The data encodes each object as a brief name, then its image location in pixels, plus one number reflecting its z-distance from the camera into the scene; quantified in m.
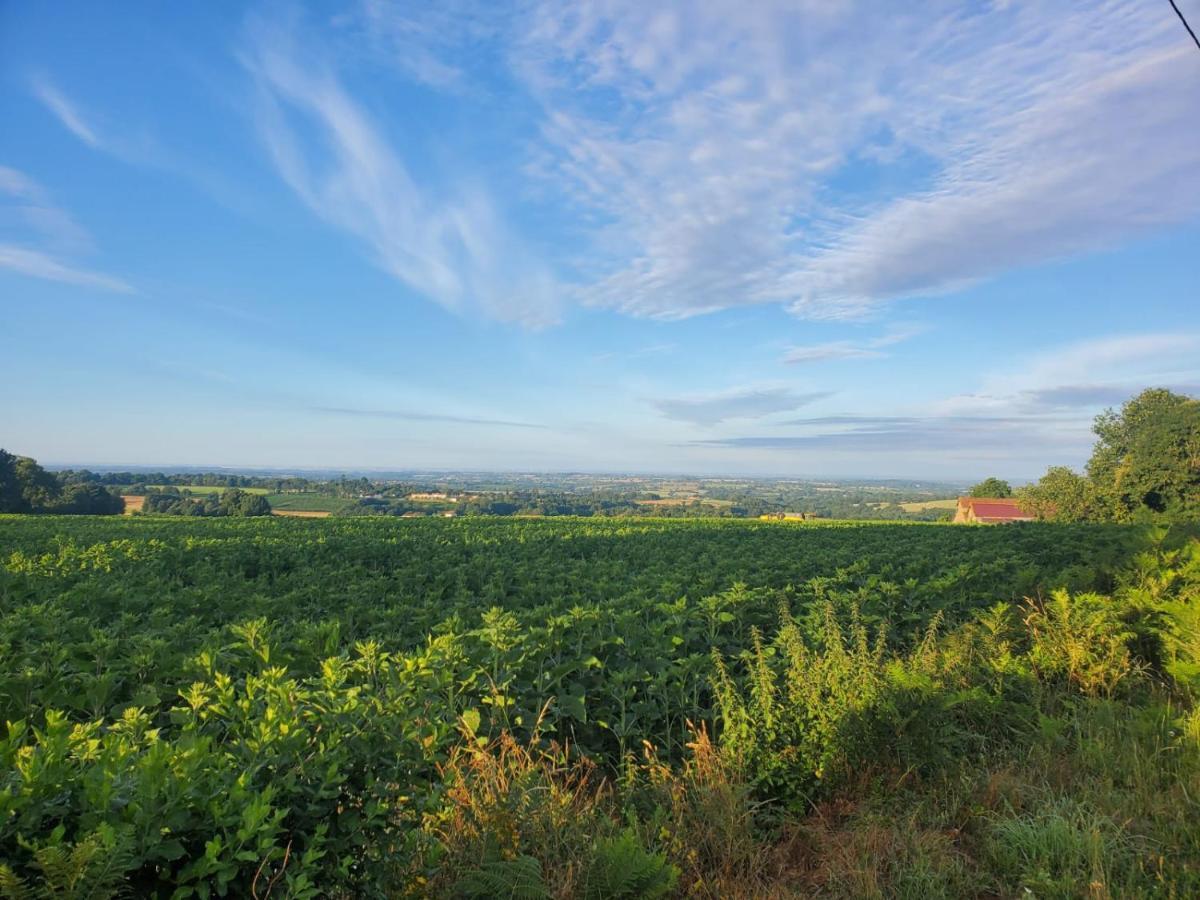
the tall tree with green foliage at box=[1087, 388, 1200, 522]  41.47
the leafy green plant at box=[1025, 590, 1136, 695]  6.32
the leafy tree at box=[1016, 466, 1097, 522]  49.69
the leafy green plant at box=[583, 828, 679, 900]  2.90
